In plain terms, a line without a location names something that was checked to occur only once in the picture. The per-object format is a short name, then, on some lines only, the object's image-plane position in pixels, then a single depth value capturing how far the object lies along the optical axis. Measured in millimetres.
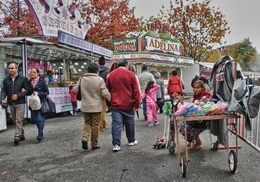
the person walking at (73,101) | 10226
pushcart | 3491
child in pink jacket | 7410
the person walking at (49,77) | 9641
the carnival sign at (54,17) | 8651
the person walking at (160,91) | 9117
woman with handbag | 5773
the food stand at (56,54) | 8314
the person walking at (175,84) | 9719
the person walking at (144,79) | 8297
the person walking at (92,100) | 4945
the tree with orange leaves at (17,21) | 16359
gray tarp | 3887
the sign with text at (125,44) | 18612
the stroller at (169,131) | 4272
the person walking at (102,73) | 6865
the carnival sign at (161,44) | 18916
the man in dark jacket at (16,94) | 5523
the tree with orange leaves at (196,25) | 26406
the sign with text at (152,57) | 17922
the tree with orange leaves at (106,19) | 19500
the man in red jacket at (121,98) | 4941
